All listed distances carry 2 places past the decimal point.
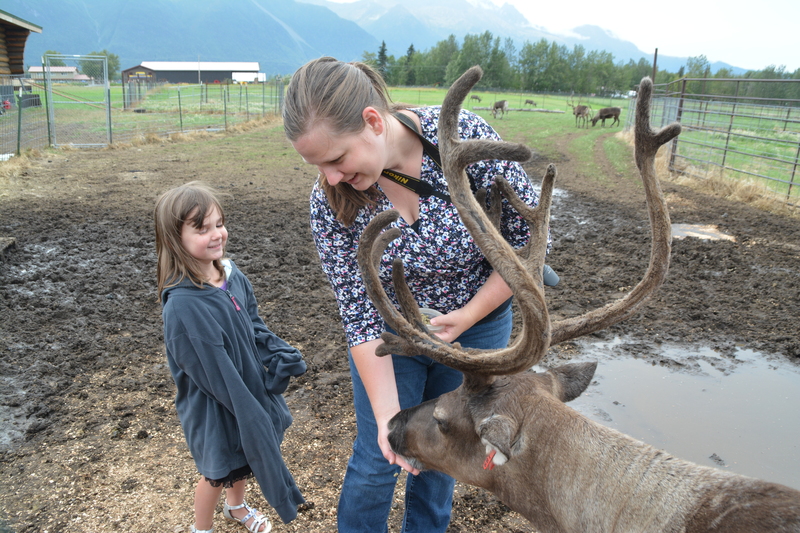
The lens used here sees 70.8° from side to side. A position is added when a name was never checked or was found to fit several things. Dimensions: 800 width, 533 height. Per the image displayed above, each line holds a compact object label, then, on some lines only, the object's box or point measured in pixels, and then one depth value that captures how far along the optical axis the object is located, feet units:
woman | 6.73
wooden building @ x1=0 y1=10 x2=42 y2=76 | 57.09
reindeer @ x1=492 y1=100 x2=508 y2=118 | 118.40
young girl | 8.44
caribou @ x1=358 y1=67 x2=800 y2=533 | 5.87
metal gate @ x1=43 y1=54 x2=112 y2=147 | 51.17
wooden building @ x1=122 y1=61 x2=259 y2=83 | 347.56
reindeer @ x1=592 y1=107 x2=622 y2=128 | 105.70
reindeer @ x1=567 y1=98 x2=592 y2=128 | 107.33
